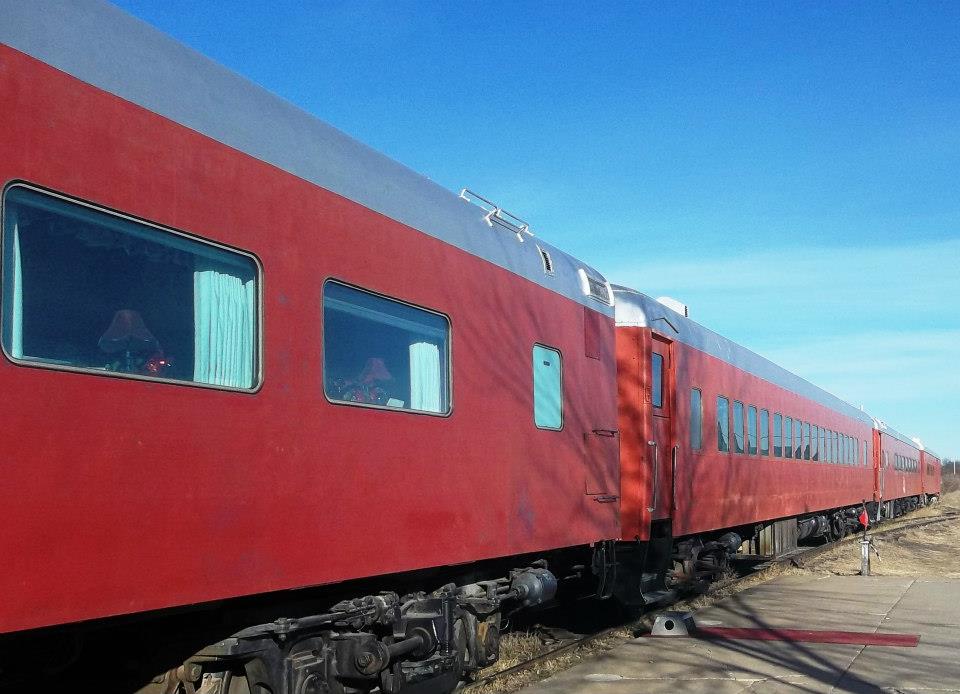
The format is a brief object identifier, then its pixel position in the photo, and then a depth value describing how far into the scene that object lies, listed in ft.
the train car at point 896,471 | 101.71
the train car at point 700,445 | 32.81
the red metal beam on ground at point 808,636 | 31.81
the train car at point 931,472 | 157.38
